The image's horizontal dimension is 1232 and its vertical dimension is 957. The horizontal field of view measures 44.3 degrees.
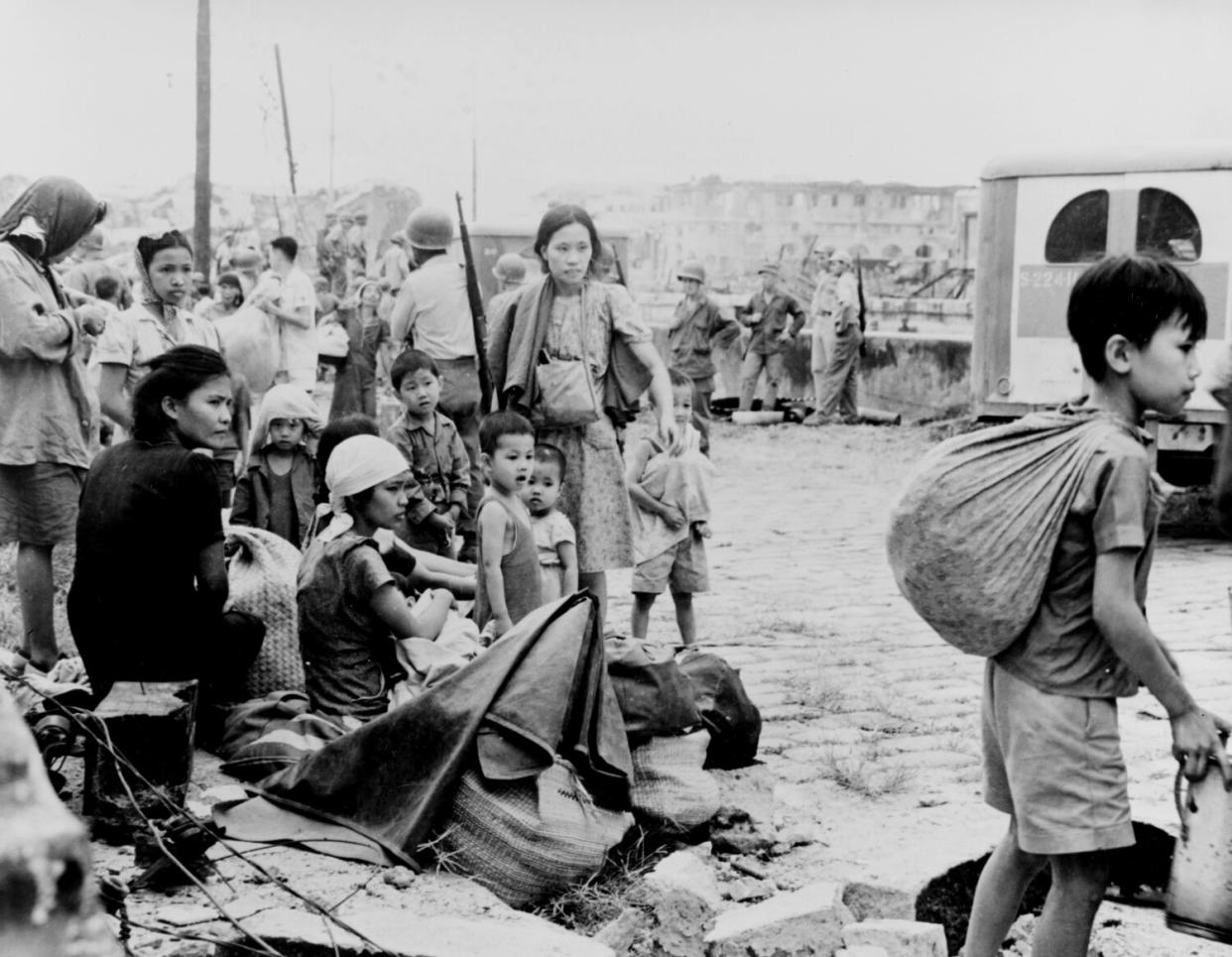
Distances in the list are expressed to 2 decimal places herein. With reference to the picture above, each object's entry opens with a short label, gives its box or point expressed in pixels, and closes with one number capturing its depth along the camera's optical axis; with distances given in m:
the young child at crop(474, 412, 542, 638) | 5.69
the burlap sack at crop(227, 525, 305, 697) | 5.31
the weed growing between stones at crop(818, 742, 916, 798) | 5.15
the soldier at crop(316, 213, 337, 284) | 22.72
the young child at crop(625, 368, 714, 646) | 6.77
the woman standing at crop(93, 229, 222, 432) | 6.65
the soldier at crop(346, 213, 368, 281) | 21.97
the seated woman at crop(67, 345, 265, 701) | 4.70
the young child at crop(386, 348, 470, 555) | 6.89
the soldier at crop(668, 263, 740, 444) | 16.81
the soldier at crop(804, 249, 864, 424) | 18.09
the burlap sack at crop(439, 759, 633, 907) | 4.13
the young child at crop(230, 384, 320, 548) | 6.59
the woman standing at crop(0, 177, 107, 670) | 5.83
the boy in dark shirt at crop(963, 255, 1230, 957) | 3.08
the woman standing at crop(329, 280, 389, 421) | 13.73
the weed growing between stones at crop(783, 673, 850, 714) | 6.27
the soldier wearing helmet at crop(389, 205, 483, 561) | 8.74
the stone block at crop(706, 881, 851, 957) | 3.65
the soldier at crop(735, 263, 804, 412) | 18.75
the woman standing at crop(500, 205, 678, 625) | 6.21
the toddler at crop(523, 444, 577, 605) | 6.05
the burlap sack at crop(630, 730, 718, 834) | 4.55
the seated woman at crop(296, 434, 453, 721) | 5.16
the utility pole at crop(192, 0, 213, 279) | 20.34
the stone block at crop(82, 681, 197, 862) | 4.23
